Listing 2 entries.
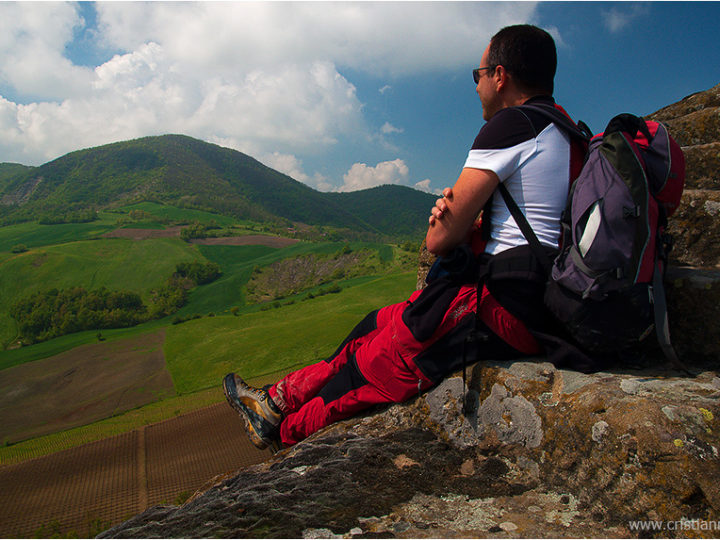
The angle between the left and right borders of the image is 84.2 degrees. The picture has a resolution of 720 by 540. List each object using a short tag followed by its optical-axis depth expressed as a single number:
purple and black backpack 2.31
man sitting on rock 2.65
